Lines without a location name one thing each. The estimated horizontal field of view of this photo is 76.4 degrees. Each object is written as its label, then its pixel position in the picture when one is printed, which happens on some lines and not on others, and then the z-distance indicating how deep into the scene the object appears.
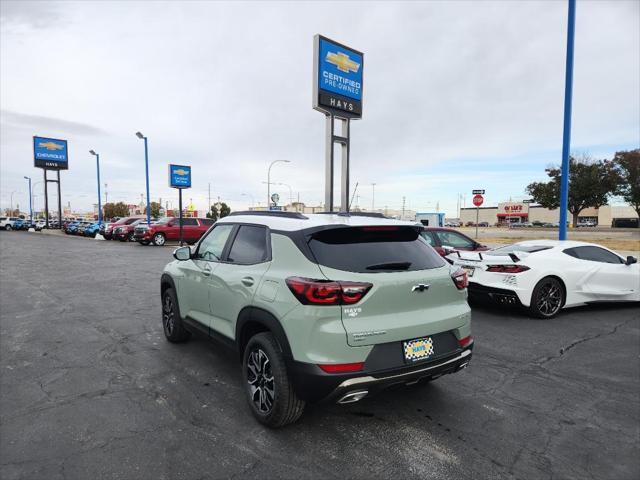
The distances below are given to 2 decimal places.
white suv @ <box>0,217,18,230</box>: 56.25
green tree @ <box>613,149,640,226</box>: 49.03
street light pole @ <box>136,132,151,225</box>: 34.91
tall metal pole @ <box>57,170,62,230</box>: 56.92
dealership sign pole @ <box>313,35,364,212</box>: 13.61
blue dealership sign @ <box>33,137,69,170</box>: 56.72
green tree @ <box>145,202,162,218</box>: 108.07
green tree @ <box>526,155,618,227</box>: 50.03
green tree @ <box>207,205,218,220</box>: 80.00
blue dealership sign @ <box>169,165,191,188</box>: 33.50
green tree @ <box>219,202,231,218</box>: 105.18
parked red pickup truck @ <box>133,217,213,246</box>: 24.36
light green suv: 2.79
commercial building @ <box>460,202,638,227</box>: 101.93
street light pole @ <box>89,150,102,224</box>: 49.10
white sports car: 6.68
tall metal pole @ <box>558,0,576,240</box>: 10.68
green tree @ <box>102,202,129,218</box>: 129.05
